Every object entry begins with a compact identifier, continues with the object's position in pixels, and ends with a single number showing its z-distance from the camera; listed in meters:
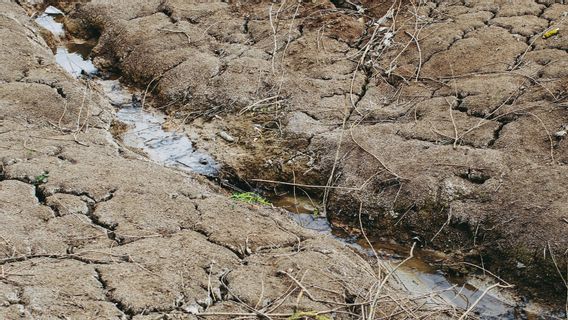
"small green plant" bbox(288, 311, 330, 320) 3.21
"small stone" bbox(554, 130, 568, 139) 4.51
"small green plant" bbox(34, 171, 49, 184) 4.03
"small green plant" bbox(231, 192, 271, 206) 4.55
